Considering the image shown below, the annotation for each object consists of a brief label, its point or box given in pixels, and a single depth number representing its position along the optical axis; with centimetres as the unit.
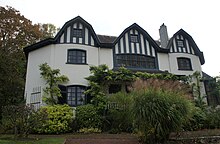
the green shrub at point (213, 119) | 1031
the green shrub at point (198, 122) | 1018
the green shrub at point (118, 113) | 1042
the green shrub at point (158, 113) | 677
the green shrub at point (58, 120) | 1041
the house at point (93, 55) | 1356
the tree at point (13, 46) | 1409
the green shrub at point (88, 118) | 1107
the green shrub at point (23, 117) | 775
